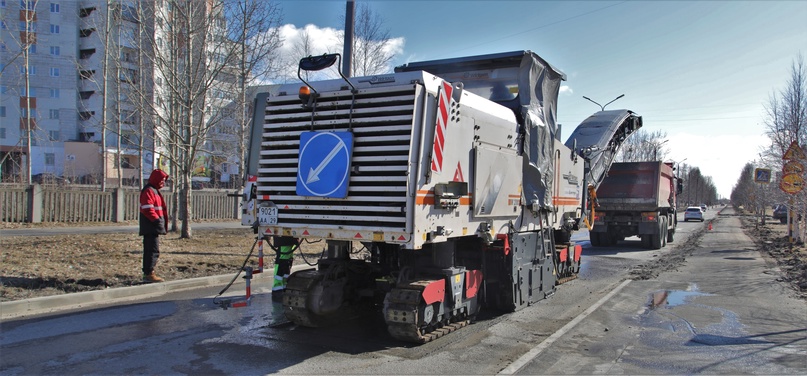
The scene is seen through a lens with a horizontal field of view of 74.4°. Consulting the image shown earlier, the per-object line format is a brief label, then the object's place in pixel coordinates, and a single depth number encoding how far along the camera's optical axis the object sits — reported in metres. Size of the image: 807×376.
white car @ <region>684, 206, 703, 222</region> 48.94
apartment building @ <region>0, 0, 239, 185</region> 48.51
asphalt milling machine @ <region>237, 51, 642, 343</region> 5.47
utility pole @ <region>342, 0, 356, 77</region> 11.54
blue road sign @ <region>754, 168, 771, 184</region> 18.55
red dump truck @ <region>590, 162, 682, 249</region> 18.59
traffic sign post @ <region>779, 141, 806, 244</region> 14.84
